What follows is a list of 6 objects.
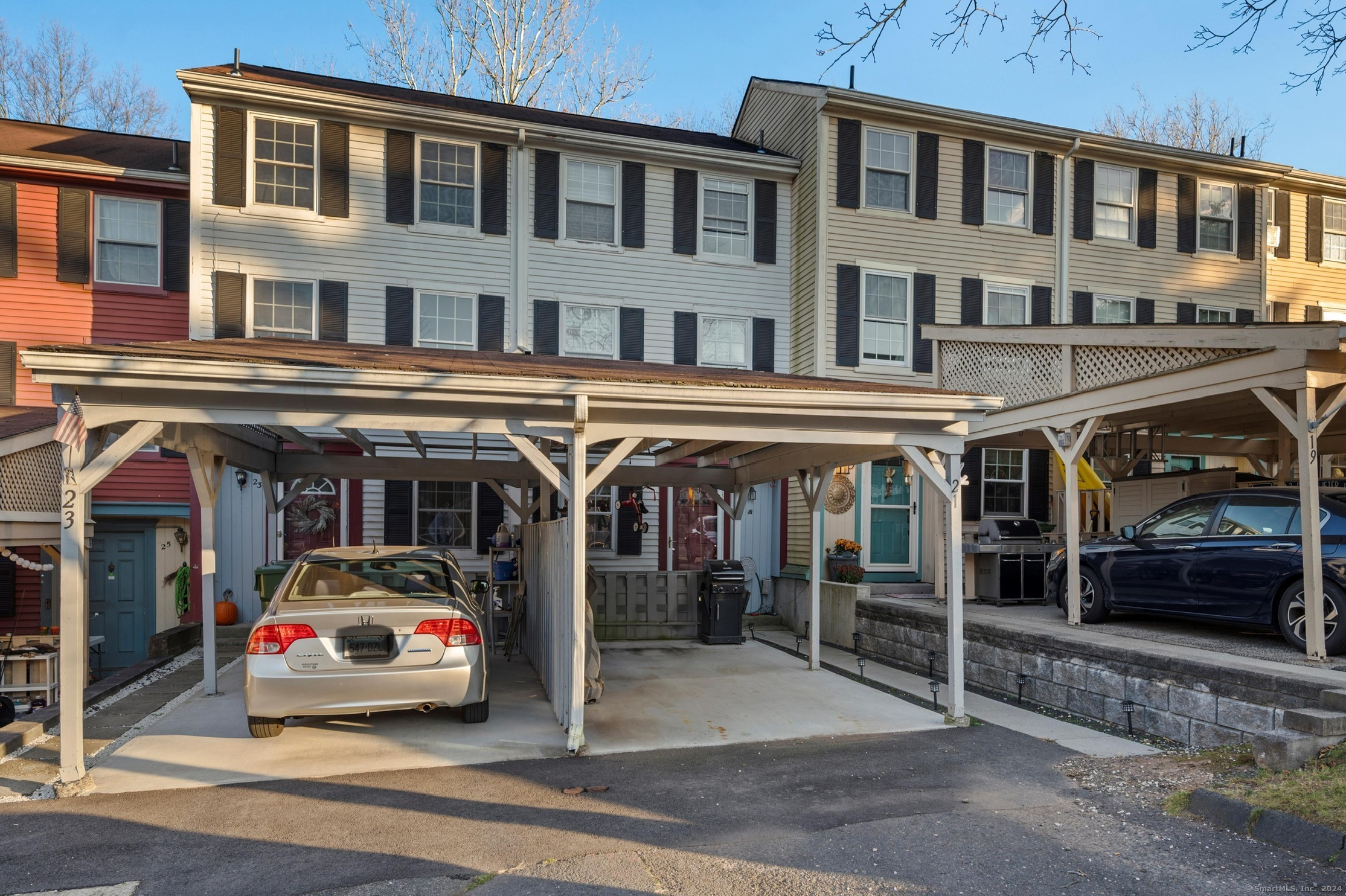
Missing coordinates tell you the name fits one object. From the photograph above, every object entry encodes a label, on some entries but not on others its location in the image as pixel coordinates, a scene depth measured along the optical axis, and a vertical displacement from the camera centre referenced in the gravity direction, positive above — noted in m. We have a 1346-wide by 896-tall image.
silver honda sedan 6.60 -1.42
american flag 6.25 +0.23
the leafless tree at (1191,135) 26.36 +9.93
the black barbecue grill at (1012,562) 12.65 -1.35
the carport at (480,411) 6.36 +0.42
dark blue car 7.92 -0.96
